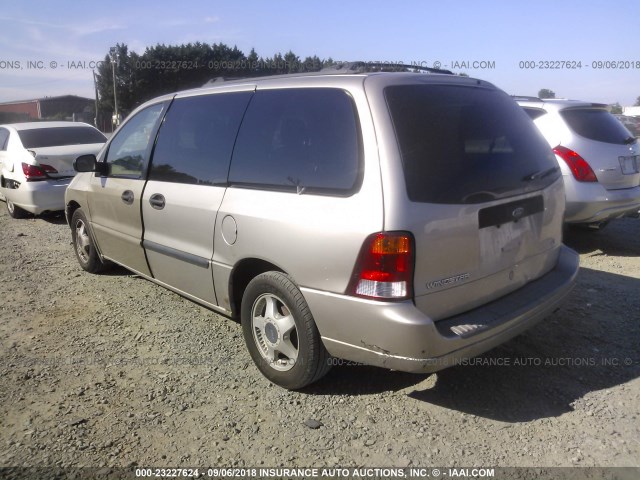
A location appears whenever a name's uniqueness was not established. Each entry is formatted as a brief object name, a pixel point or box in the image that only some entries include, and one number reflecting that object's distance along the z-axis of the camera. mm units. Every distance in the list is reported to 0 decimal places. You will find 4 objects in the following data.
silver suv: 5625
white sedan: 8031
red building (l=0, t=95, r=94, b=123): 57259
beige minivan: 2549
